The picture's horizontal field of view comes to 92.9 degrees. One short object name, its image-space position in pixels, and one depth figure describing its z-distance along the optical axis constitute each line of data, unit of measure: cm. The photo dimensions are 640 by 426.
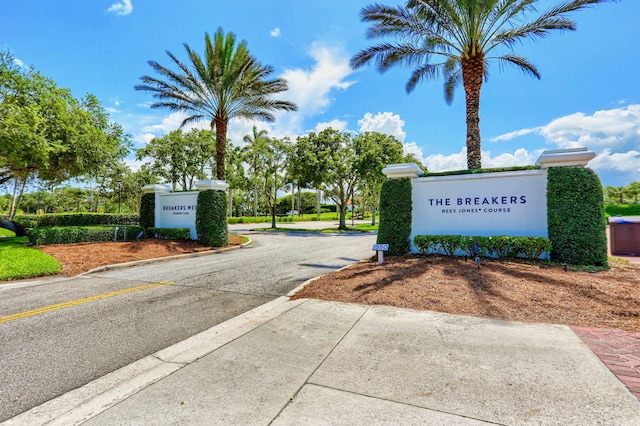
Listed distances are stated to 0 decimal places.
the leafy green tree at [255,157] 3214
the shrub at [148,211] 1652
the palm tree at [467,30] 1072
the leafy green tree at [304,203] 8469
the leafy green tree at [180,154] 3112
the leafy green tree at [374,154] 2608
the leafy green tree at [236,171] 3572
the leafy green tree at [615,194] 6600
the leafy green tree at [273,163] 3109
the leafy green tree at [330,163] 2603
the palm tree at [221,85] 1648
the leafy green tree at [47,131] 1086
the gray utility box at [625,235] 1029
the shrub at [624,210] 4632
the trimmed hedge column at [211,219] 1433
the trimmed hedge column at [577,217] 767
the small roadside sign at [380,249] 830
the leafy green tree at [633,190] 6269
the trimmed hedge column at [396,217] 995
